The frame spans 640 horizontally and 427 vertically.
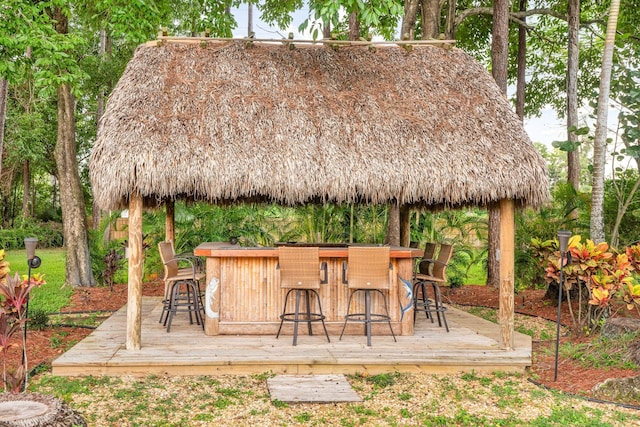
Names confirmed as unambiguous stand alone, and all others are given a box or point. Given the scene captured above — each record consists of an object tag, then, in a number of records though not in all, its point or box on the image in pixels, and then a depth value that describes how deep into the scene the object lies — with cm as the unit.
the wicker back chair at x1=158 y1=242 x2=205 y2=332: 742
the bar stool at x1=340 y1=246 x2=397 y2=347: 679
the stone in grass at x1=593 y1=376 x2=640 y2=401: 573
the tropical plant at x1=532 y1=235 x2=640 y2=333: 704
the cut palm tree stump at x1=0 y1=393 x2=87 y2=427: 343
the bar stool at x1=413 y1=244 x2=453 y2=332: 769
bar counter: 716
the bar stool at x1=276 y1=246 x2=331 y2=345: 678
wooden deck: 614
